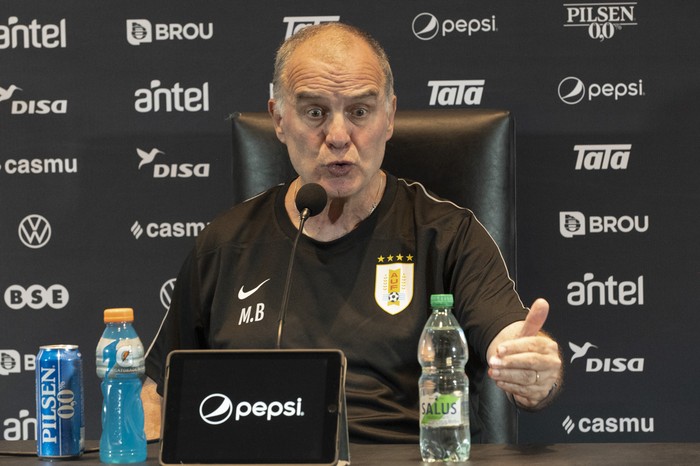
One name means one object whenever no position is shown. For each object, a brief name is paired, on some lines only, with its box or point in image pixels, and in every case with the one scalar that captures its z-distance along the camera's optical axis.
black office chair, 6.95
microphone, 6.36
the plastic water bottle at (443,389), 6.09
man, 6.65
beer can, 6.16
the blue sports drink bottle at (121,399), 6.14
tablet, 6.02
